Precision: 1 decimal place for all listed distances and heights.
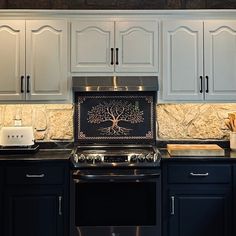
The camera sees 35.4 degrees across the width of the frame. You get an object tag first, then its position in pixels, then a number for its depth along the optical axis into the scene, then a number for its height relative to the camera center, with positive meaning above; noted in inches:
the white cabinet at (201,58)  131.6 +23.3
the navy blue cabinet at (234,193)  119.3 -22.7
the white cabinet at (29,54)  130.6 +24.2
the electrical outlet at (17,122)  134.6 -0.1
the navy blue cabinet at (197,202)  119.6 -25.6
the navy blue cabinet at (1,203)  118.2 -25.9
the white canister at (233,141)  134.9 -6.5
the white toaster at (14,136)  131.0 -4.9
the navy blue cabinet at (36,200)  118.5 -24.9
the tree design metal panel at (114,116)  142.8 +2.6
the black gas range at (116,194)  118.3 -23.0
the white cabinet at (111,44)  131.3 +28.1
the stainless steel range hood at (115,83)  130.6 +14.1
